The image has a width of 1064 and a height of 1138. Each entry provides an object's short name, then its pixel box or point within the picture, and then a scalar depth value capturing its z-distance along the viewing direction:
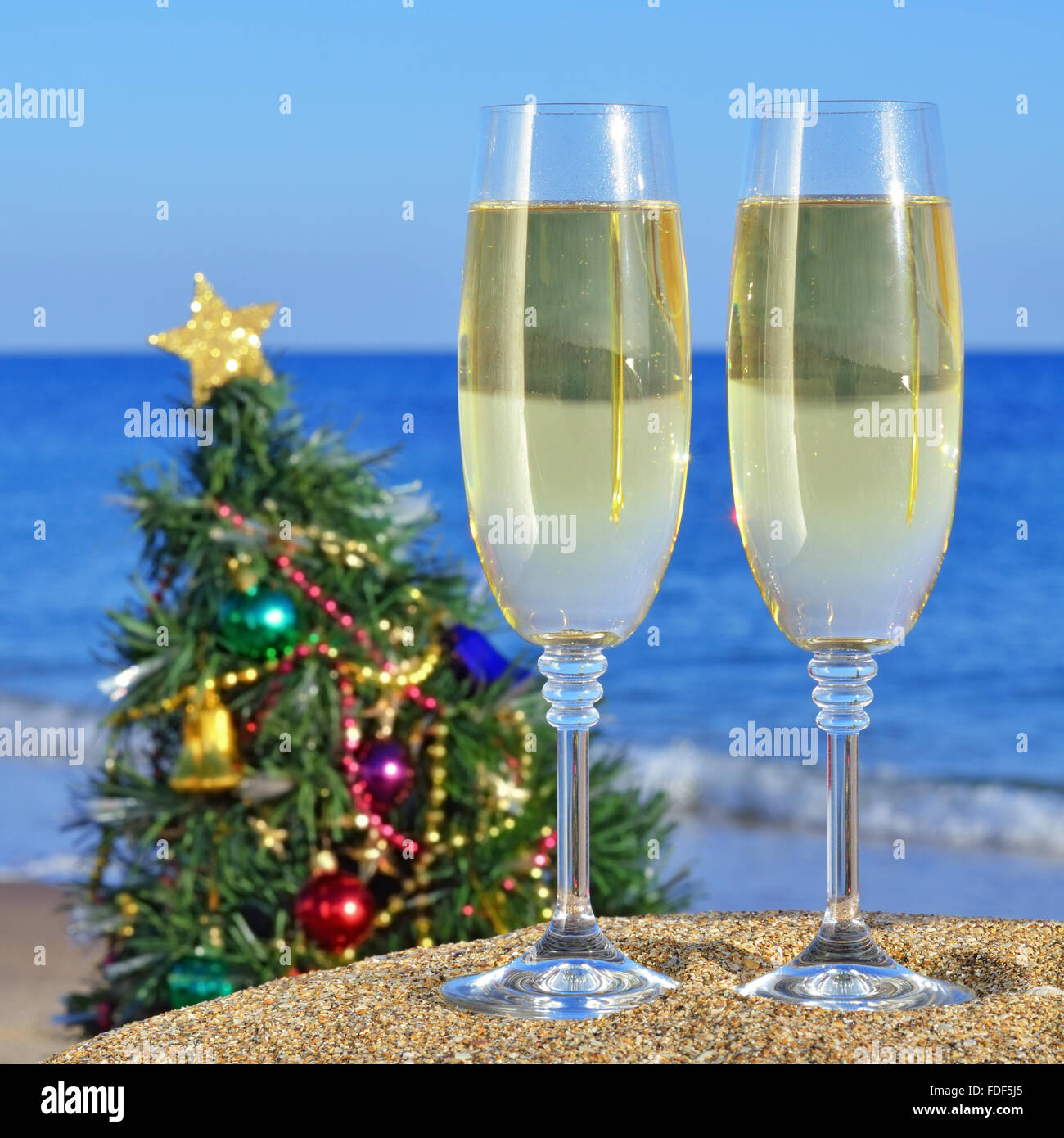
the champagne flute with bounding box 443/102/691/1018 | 0.67
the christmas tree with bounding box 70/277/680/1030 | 1.10
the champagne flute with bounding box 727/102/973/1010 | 0.66
